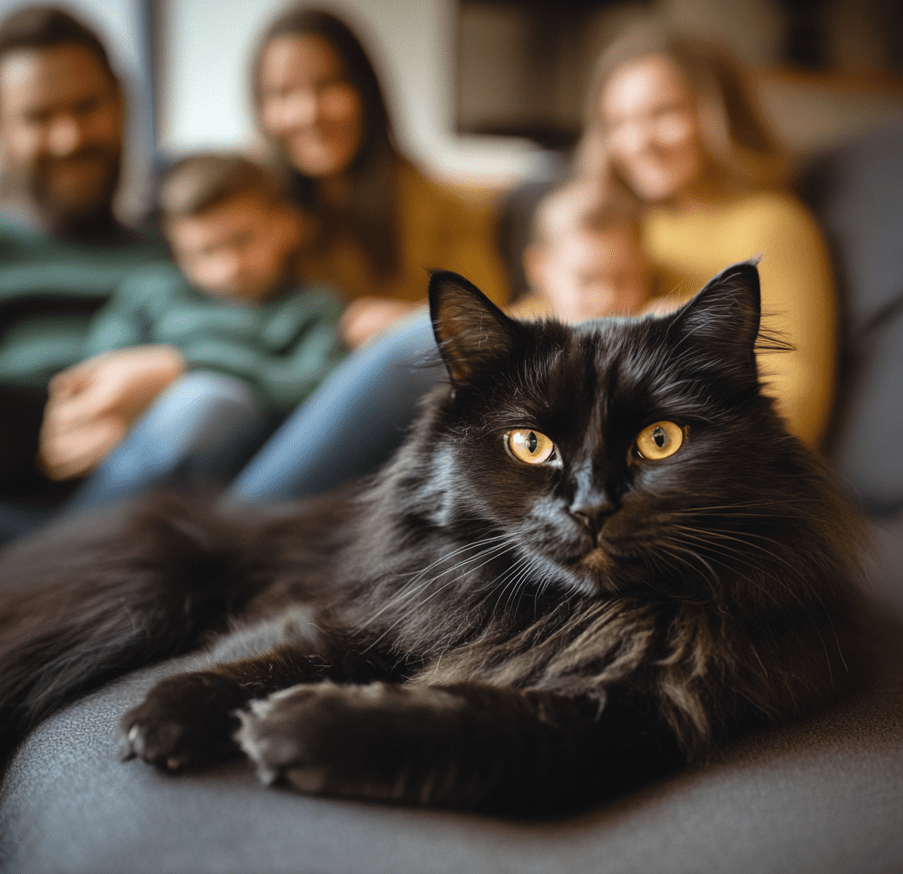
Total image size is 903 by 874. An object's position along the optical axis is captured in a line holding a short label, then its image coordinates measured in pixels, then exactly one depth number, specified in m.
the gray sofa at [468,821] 0.64
